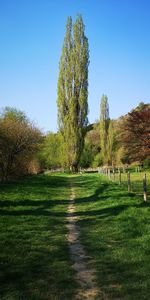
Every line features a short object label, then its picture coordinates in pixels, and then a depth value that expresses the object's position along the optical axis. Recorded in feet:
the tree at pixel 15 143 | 108.47
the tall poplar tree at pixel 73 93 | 151.43
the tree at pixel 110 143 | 219.20
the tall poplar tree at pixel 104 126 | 221.25
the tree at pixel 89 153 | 262.88
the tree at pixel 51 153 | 253.85
